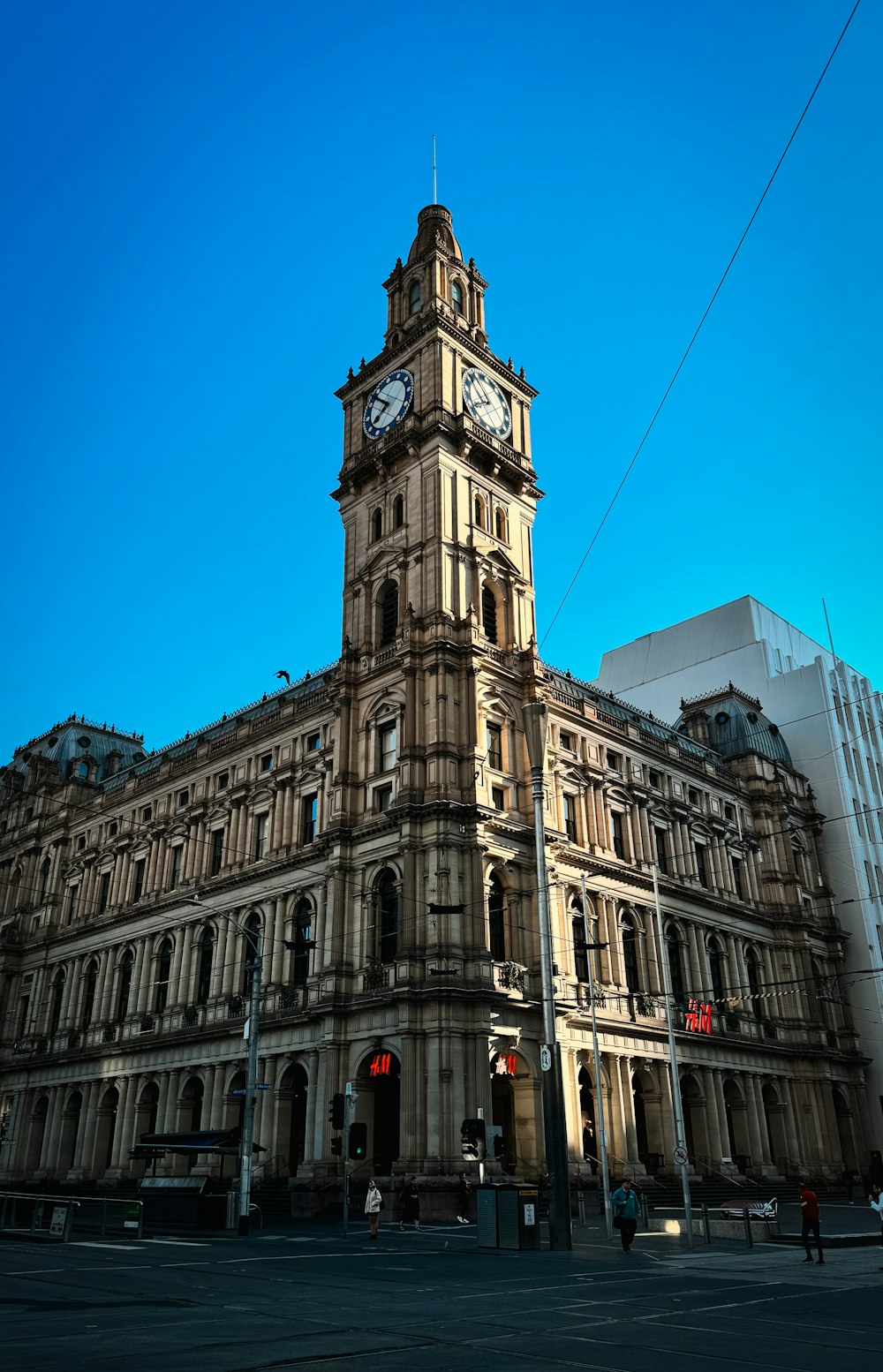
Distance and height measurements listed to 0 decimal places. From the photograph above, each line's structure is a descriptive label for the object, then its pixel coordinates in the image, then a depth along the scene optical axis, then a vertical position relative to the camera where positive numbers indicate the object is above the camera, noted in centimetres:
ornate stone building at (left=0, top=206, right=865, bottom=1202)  4438 +1439
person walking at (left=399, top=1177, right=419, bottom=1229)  3644 -11
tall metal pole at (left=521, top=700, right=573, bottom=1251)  2641 +235
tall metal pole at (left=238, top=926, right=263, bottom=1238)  3284 +257
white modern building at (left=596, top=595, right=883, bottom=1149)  7050 +3187
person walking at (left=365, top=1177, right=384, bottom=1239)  3127 -13
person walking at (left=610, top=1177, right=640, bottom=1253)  2608 -36
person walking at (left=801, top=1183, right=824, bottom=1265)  2506 -36
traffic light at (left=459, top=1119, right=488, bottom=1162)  3453 +188
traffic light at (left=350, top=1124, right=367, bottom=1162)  3088 +159
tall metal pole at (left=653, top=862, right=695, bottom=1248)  2919 +259
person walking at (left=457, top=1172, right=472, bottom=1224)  3814 +12
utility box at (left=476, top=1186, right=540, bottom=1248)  2698 -46
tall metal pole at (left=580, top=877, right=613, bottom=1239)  3018 +149
